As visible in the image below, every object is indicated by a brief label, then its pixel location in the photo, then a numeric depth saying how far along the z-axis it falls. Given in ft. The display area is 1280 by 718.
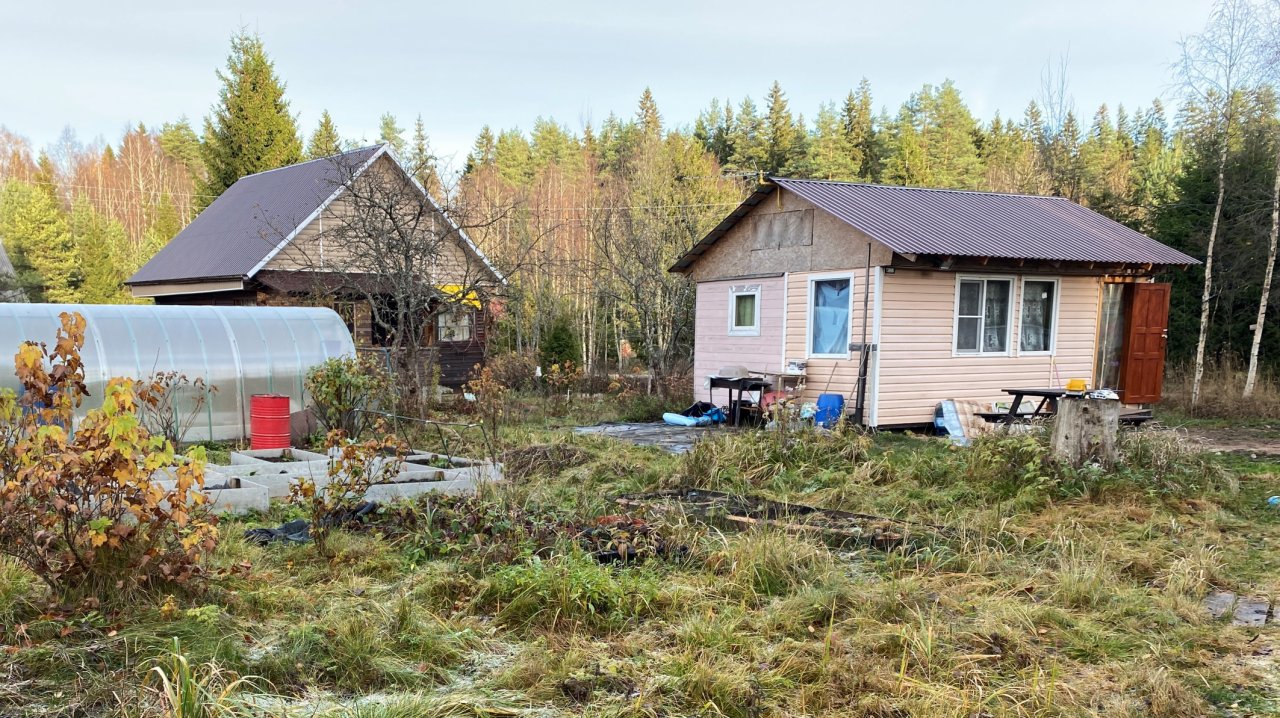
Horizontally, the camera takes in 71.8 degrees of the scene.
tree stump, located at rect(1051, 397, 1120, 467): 24.93
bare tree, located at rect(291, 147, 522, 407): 40.86
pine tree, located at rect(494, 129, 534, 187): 153.89
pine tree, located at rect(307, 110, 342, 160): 101.45
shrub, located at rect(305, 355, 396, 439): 33.42
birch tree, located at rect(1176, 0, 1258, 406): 48.14
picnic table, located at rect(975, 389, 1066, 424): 35.70
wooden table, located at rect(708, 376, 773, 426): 43.21
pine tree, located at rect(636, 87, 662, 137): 143.74
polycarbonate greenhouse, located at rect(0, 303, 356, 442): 32.73
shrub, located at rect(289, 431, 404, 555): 16.94
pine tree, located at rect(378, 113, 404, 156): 169.07
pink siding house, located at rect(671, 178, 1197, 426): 40.65
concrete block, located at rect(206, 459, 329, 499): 23.63
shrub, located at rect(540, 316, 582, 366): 67.21
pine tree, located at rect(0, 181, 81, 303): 99.55
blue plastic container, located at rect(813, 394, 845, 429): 40.96
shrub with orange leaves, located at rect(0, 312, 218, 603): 11.98
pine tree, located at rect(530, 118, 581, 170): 156.80
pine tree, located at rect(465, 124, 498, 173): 152.28
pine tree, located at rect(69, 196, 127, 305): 101.45
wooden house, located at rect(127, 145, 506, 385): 58.08
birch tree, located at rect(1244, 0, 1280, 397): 46.44
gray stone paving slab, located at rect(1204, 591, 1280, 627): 14.74
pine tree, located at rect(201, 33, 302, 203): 90.79
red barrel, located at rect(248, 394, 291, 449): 31.63
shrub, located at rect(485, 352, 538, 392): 58.85
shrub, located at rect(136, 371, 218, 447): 31.02
